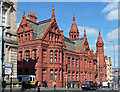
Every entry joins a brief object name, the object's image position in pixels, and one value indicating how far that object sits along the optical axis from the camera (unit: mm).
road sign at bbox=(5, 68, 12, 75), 10805
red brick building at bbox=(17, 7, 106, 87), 44281
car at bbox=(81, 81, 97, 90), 35438
